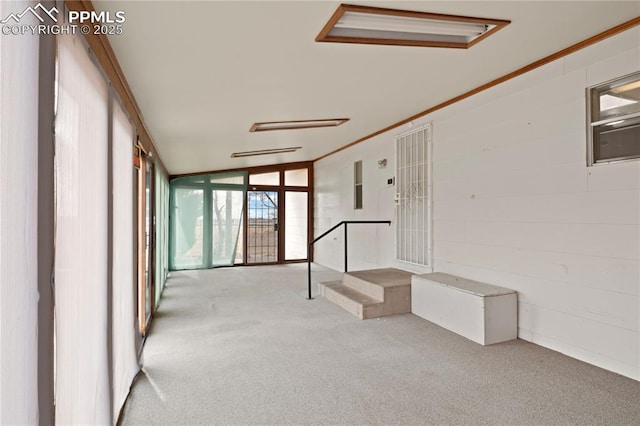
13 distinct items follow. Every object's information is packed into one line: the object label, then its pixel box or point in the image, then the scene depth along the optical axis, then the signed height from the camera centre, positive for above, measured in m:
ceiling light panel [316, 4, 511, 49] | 2.17 +1.29
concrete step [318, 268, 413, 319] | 4.09 -1.09
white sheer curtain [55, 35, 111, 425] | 1.21 -0.11
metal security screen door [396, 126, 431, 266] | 4.60 +0.19
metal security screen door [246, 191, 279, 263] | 8.43 -0.39
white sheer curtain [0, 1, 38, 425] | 0.84 -0.03
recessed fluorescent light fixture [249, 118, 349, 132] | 4.43 +1.20
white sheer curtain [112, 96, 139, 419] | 2.05 -0.33
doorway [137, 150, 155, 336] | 3.31 -0.31
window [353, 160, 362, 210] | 6.62 +0.51
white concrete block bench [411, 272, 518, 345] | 3.20 -0.98
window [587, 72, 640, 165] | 2.51 +0.69
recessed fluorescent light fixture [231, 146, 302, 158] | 6.23 +1.12
